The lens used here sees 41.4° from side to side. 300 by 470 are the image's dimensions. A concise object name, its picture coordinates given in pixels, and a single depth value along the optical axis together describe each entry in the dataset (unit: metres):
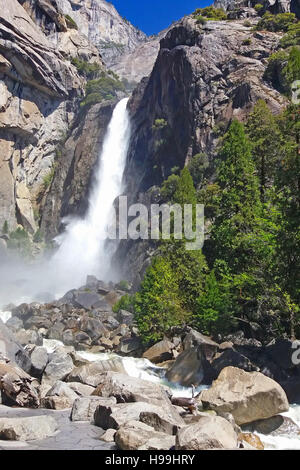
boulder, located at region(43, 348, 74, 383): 18.69
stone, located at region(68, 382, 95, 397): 15.70
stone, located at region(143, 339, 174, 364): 26.55
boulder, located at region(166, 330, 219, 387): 21.09
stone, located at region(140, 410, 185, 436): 9.88
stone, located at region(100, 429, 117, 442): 9.56
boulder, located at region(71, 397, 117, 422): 11.75
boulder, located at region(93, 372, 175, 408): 12.54
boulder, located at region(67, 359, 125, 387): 17.63
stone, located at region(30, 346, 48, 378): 18.89
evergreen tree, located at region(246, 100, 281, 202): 30.59
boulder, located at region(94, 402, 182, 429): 10.32
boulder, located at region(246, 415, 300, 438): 13.84
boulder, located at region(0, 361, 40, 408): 13.56
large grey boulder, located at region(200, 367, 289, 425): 13.72
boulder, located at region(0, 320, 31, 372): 18.85
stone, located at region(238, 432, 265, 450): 12.07
